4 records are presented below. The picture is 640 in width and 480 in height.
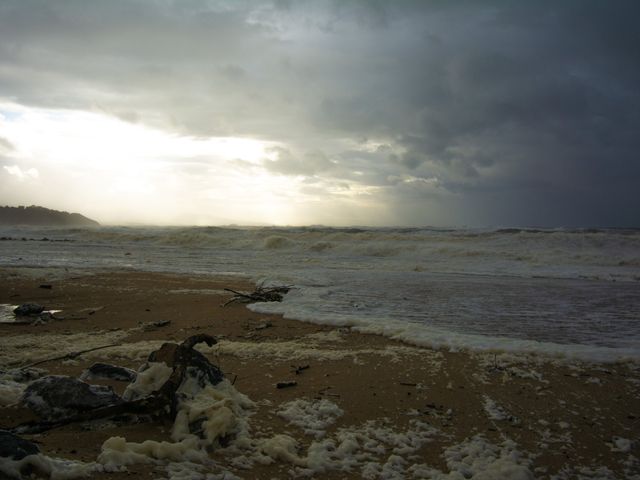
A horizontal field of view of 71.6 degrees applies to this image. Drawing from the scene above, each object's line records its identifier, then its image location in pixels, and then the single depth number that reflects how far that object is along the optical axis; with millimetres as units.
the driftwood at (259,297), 9282
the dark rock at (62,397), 3180
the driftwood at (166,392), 3014
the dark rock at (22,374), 4184
